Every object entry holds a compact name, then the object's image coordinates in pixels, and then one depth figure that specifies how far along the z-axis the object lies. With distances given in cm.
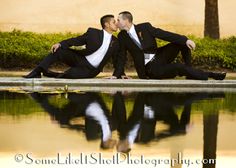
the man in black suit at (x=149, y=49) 1485
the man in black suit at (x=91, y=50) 1489
